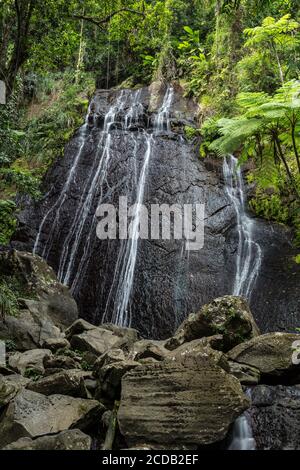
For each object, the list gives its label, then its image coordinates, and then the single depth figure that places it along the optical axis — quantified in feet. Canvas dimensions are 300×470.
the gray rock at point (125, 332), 24.66
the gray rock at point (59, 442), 11.48
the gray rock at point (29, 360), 17.87
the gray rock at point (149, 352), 19.01
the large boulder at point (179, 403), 12.37
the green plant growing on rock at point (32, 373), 17.26
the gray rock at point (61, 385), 14.97
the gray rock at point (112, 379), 15.39
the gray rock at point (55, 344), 21.47
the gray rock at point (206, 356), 14.89
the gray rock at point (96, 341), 21.15
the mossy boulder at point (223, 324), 19.74
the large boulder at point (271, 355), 16.42
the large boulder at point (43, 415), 12.75
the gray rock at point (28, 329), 21.83
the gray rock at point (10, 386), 14.17
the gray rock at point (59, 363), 17.81
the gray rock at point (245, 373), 15.89
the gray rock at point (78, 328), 23.89
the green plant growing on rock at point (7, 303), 19.57
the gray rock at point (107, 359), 17.17
